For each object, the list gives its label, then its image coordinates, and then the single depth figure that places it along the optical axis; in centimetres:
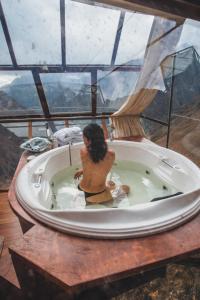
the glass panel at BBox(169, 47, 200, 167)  318
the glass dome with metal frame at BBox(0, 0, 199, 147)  233
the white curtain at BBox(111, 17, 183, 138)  211
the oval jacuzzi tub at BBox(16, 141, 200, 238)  119
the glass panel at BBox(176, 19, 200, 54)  180
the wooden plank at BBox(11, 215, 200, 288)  93
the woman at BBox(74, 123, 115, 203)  173
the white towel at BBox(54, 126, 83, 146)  263
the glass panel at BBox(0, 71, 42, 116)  280
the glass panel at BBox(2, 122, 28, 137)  319
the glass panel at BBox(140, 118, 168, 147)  337
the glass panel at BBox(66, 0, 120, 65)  202
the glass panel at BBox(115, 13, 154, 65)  204
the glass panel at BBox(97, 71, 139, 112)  282
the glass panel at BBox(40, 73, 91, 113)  298
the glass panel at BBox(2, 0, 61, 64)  200
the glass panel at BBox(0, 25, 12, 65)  235
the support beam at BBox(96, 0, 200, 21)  107
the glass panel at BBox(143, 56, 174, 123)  256
